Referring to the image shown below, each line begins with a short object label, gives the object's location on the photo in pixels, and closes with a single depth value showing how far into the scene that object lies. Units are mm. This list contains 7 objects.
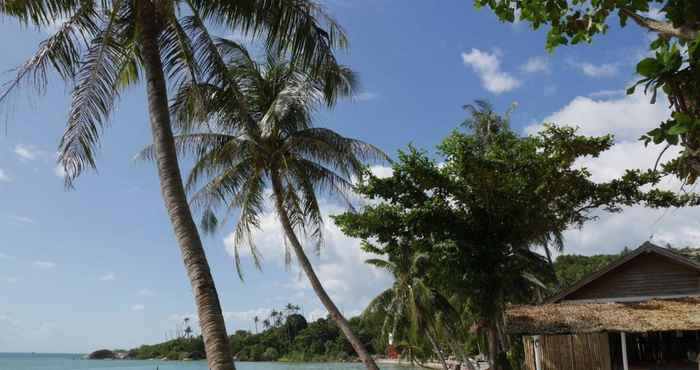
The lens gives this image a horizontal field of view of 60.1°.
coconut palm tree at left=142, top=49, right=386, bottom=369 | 14469
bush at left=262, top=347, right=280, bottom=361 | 83500
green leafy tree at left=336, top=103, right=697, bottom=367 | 15438
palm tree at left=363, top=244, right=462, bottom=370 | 23141
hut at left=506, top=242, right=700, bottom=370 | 13297
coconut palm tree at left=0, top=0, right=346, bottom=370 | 6434
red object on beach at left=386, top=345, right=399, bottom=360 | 55644
